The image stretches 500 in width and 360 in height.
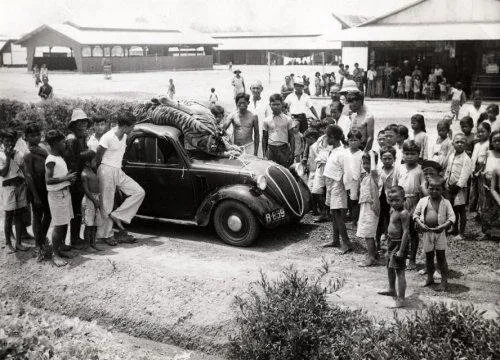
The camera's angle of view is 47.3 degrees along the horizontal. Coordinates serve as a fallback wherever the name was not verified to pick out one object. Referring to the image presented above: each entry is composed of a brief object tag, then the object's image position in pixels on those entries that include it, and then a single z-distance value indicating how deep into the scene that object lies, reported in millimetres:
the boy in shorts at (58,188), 6891
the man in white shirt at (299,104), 10250
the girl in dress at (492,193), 6789
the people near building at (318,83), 27472
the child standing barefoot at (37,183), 6970
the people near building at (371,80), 26328
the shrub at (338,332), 4227
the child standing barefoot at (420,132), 7984
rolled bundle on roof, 8328
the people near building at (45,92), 19094
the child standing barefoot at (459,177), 7316
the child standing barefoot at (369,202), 6734
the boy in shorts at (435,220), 5953
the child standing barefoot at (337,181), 7289
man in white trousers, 7695
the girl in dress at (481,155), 7809
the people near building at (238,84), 21500
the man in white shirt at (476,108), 11359
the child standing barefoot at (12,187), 7348
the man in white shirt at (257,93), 9925
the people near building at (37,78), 34012
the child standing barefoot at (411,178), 6652
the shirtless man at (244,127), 9414
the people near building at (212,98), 19803
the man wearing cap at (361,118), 8154
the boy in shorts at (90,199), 7402
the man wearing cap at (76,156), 7270
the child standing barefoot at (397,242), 5699
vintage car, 7703
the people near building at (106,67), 40653
